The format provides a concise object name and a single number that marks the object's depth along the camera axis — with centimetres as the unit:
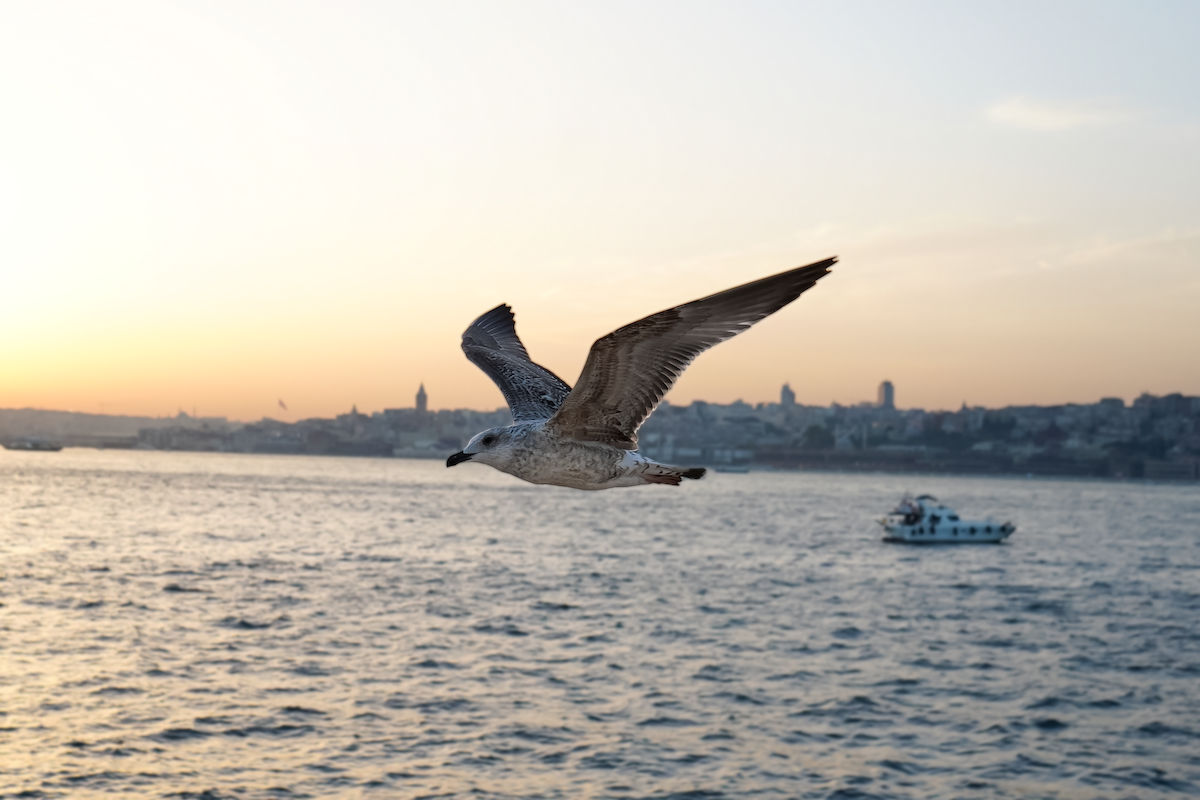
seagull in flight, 575
